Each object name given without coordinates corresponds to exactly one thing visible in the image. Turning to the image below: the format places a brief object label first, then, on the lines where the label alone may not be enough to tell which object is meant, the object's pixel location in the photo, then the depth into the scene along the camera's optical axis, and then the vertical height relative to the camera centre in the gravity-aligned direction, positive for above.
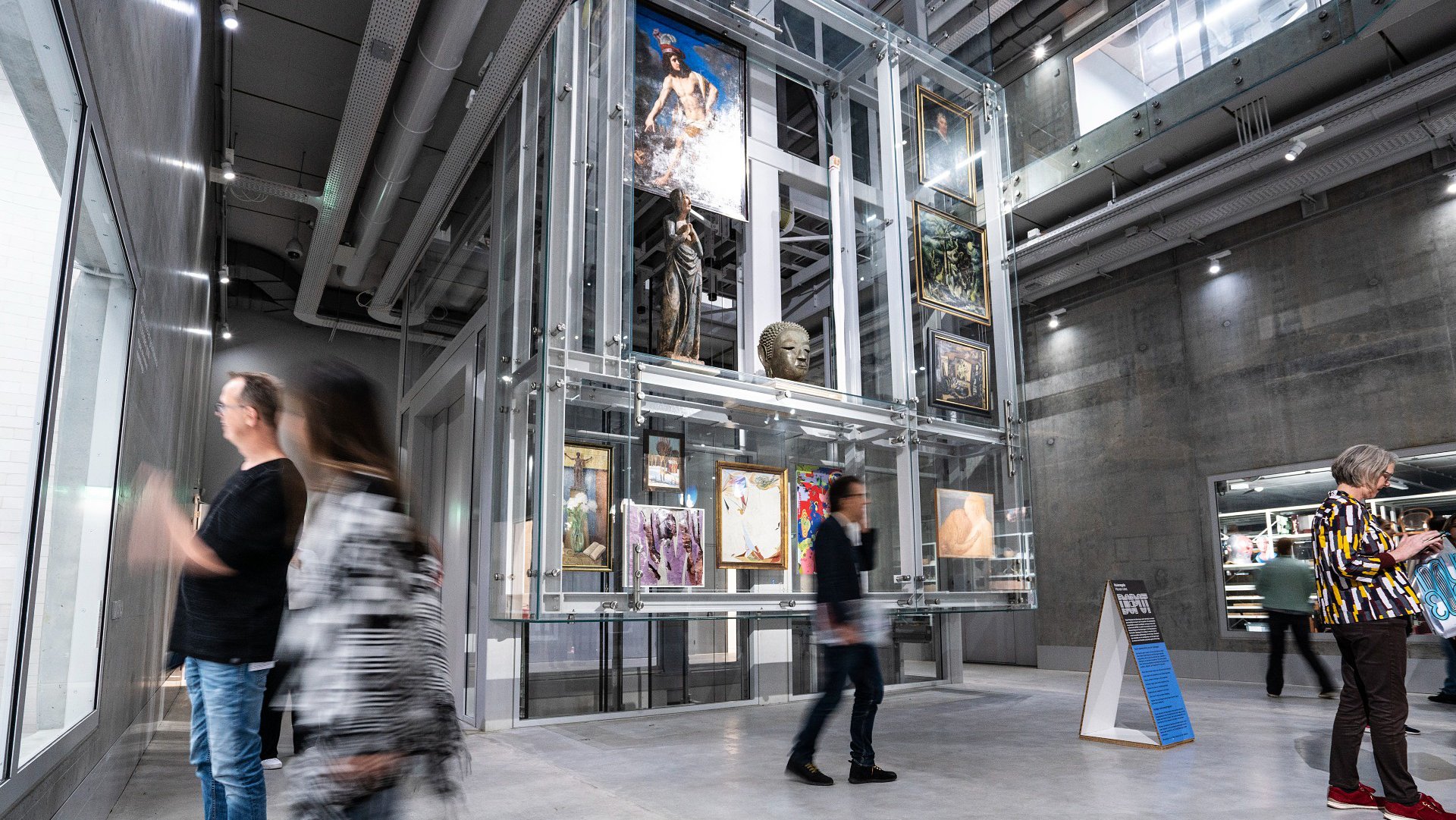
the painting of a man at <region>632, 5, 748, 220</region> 5.91 +3.11
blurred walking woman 1.36 -0.11
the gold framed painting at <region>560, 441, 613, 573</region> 4.66 +0.29
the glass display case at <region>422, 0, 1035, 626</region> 4.89 +1.68
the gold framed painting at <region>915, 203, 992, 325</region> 6.84 +2.30
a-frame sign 5.12 -0.67
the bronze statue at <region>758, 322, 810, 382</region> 6.16 +1.45
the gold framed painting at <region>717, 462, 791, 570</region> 5.51 +0.26
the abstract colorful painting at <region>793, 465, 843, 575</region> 5.83 +0.34
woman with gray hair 3.35 -0.27
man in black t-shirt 2.07 -0.10
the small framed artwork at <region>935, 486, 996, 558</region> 6.40 +0.23
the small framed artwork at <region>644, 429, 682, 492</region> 5.07 +0.57
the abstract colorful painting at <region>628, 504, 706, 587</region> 4.90 +0.09
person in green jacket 7.55 -0.42
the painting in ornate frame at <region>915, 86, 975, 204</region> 7.10 +3.37
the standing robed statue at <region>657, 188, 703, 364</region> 5.80 +1.80
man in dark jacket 3.90 -0.37
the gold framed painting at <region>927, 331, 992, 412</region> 6.71 +1.41
